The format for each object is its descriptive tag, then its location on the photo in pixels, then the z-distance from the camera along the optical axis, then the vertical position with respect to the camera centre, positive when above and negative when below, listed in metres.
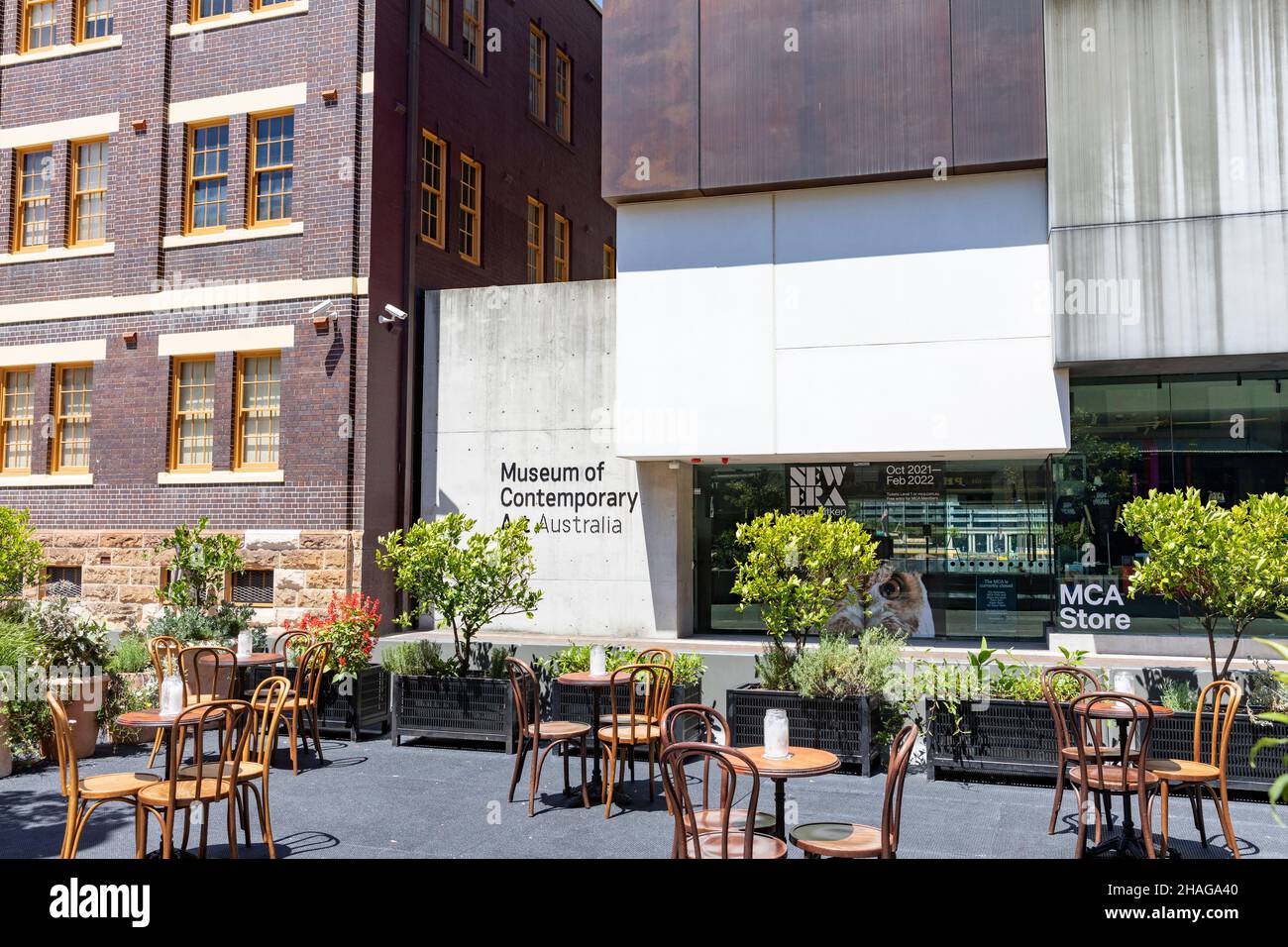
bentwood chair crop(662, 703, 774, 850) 5.99 -1.43
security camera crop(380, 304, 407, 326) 17.37 +3.82
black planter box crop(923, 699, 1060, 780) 9.02 -1.67
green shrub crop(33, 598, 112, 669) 10.59 -0.96
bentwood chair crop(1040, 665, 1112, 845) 7.34 -1.18
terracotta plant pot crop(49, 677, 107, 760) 10.13 -1.58
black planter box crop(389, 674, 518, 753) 10.74 -1.69
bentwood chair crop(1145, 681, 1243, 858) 6.78 -1.46
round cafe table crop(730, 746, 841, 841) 5.93 -1.26
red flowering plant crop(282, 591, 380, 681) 11.48 -0.96
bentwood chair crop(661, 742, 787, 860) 5.16 -1.39
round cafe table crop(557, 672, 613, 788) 8.92 -1.16
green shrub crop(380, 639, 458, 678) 11.32 -1.25
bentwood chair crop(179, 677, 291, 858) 6.93 -1.49
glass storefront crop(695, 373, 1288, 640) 15.59 +0.69
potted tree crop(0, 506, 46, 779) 9.83 -0.58
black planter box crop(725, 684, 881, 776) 9.61 -1.61
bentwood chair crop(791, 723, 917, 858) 5.33 -1.55
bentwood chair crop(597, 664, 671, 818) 8.38 -1.50
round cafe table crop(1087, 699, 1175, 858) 6.90 -1.90
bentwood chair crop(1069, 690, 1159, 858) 6.61 -1.40
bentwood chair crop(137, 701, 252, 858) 6.27 -1.48
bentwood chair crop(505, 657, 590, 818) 8.41 -1.51
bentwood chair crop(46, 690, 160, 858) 6.11 -1.45
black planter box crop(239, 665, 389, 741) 11.39 -1.75
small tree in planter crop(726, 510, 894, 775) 9.74 -0.61
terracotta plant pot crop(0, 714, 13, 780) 9.45 -1.89
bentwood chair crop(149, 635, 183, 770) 10.55 -1.15
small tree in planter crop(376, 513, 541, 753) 10.86 -0.65
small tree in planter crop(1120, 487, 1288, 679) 8.95 -0.04
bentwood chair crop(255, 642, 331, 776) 9.44 -1.43
